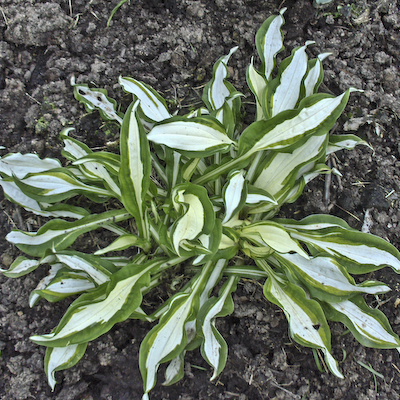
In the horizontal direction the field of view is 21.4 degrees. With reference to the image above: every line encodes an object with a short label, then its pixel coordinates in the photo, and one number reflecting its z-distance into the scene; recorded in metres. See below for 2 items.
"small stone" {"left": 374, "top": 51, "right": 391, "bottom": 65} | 1.22
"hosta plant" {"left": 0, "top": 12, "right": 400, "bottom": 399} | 1.09
